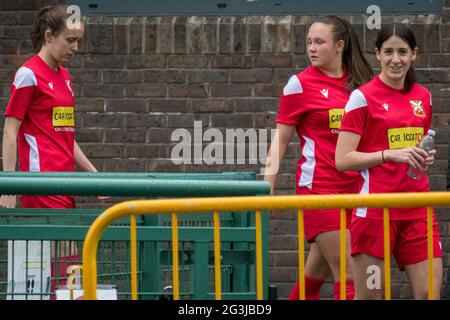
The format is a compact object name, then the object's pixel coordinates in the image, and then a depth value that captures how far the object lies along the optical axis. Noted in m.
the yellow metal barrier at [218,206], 9.85
